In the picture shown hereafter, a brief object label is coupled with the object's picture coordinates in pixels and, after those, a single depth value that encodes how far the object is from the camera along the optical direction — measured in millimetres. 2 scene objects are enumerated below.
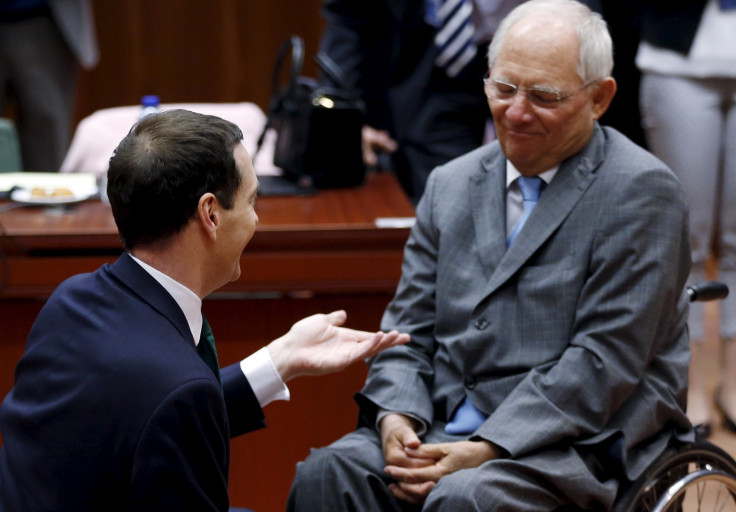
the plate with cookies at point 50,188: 5707
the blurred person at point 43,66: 8641
